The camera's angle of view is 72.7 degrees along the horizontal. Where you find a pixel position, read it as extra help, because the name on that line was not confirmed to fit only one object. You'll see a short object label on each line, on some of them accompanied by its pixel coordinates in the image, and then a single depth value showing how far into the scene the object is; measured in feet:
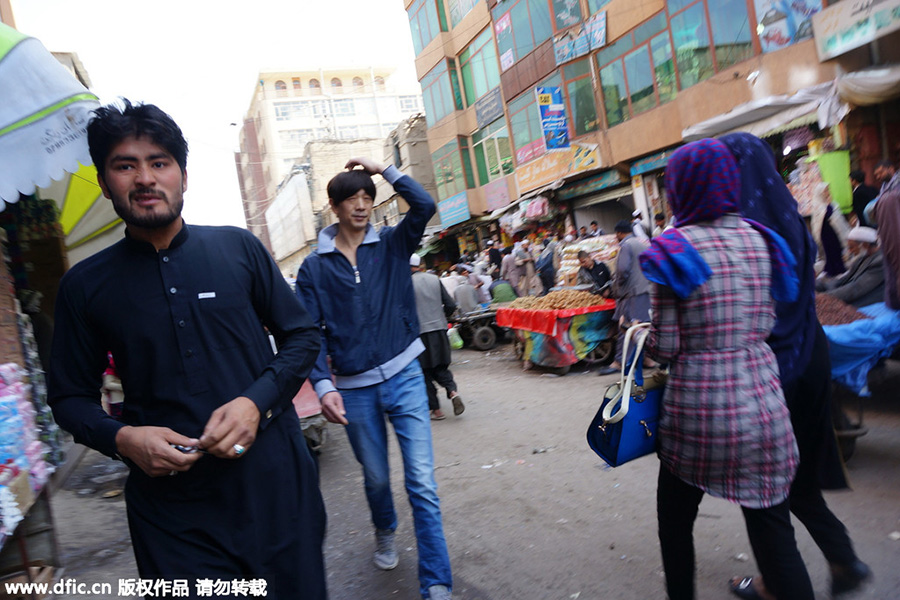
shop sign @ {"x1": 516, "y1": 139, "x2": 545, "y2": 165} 67.07
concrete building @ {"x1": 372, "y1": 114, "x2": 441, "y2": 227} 107.08
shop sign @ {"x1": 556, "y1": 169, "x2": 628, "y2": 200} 59.41
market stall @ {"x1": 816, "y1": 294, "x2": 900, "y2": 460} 13.02
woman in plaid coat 6.79
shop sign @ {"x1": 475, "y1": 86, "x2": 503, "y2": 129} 76.23
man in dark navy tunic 5.50
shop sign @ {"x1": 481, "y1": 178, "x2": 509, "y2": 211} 79.15
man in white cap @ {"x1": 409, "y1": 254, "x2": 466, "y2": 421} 22.95
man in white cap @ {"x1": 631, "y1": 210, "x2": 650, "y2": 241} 34.55
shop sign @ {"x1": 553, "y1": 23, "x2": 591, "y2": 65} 58.35
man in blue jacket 9.84
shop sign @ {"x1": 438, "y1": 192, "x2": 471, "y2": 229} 87.30
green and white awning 11.30
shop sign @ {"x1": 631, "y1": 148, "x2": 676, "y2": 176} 53.01
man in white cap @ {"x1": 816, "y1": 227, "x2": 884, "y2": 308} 15.79
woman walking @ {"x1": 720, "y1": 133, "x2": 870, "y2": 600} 7.59
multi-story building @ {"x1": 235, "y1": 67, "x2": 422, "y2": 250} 223.92
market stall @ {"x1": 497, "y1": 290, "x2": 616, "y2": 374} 27.96
